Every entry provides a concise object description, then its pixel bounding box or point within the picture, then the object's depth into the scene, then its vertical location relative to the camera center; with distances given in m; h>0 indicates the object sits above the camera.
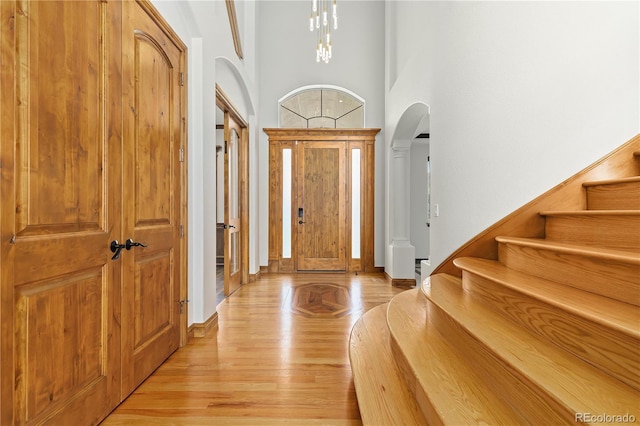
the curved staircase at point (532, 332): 0.97 -0.52
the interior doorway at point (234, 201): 4.12 +0.16
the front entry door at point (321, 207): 5.66 +0.09
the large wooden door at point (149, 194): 1.84 +0.12
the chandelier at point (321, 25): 3.40 +2.20
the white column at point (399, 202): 4.88 +0.16
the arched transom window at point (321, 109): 5.79 +1.93
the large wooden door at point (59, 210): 1.17 +0.01
